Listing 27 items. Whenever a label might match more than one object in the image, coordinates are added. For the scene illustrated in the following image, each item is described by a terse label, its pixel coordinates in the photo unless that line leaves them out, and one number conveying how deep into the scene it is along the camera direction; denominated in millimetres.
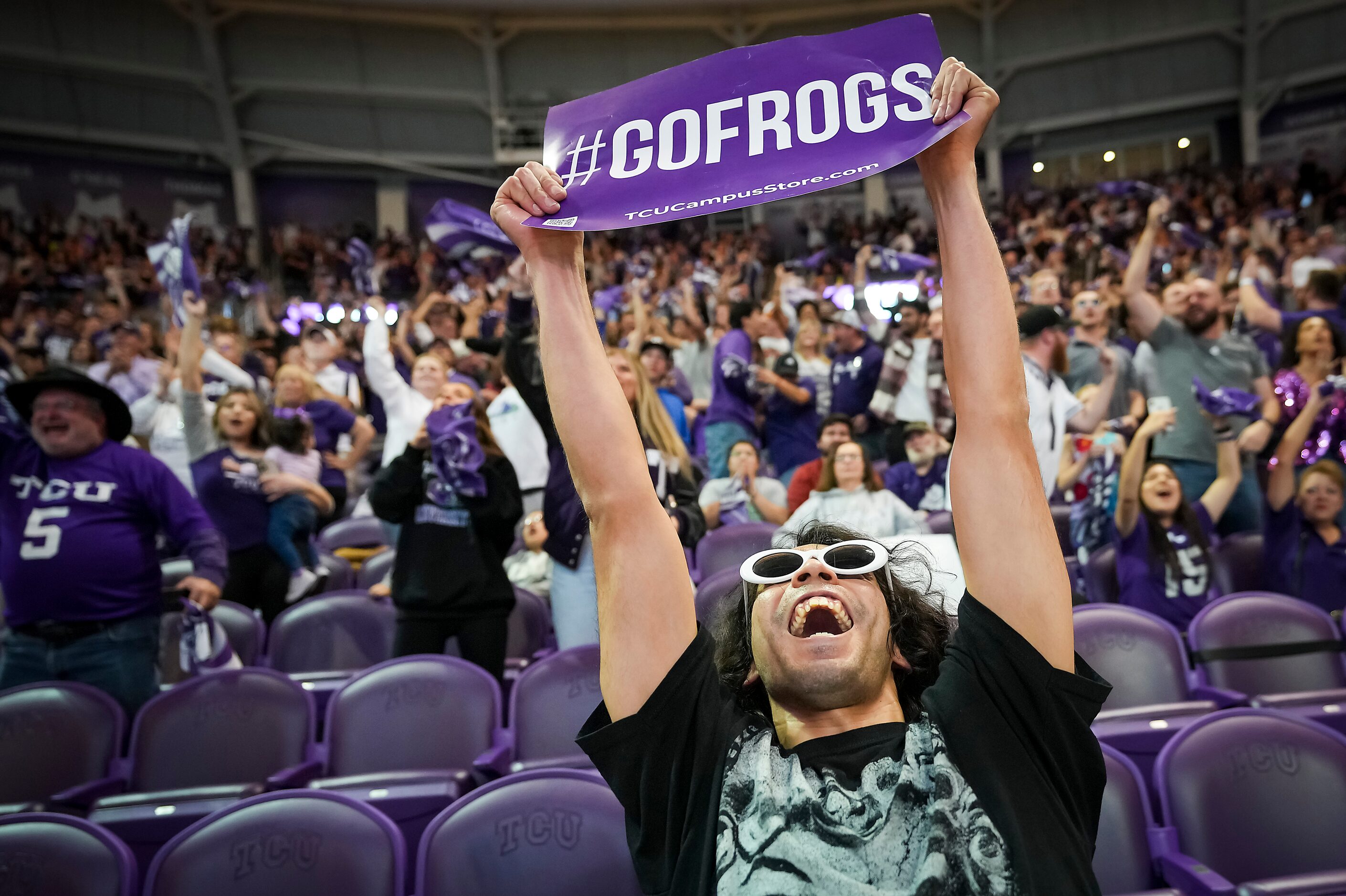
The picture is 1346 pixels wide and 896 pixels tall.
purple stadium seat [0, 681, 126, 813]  2631
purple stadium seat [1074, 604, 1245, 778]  2664
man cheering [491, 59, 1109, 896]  1133
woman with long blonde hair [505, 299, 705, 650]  3010
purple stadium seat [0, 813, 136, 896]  1927
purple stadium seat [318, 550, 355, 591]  4336
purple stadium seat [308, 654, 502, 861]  2734
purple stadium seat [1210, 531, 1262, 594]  3736
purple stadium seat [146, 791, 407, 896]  1939
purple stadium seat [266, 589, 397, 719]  3512
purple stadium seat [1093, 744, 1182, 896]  2068
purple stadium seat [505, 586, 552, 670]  3664
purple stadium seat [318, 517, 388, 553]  4977
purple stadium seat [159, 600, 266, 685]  3496
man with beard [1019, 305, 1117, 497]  3561
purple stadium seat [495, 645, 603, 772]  2723
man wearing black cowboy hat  2898
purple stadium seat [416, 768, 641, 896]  1984
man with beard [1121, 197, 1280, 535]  3975
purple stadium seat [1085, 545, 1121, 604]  3631
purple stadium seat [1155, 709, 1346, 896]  2084
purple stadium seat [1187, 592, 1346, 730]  2951
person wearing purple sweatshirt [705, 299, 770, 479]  4824
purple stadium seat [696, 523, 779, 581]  3910
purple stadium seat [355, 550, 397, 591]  4234
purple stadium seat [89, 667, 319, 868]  2686
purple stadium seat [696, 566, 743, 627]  3168
